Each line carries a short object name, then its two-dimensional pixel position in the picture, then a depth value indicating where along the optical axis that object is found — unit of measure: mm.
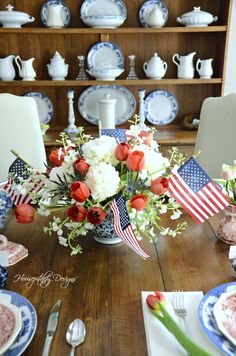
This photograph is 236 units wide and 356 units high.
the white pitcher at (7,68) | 2465
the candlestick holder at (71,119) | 2486
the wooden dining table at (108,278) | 717
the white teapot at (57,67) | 2471
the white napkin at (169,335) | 662
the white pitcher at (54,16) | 2367
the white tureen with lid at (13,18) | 2303
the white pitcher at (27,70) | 2467
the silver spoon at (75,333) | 697
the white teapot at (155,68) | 2469
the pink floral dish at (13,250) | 977
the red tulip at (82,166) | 885
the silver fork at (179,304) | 752
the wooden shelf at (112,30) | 2354
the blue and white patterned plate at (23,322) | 663
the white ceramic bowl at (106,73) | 2432
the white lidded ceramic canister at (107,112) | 2375
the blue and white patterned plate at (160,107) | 2697
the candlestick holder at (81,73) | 2551
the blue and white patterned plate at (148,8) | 2486
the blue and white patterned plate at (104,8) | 2477
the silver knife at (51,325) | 681
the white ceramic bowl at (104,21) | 2334
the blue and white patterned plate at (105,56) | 2566
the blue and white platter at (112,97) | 2699
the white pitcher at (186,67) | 2486
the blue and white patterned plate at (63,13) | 2463
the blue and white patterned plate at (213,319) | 658
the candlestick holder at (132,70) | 2546
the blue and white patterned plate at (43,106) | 2682
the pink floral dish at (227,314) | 681
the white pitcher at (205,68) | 2482
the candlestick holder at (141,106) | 2514
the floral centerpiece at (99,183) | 872
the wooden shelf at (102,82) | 2447
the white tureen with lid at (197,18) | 2338
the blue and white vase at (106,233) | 979
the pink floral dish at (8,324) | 665
